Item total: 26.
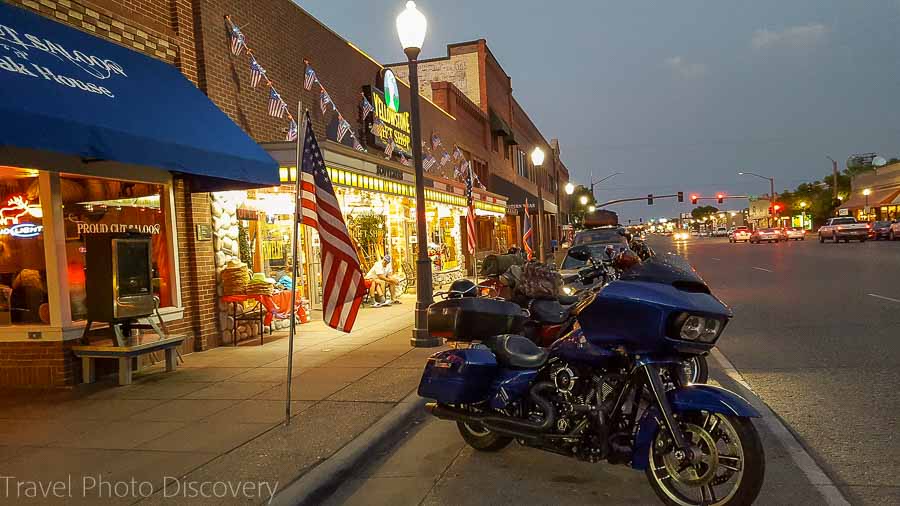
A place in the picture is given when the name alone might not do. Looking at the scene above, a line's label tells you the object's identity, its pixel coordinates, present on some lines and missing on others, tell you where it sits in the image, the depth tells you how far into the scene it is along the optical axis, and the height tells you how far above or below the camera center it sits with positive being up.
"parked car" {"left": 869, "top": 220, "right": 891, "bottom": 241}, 43.47 -0.87
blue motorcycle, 3.94 -1.06
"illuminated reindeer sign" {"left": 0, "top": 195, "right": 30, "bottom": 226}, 8.20 +0.59
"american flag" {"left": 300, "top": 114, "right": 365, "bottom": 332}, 6.64 -0.11
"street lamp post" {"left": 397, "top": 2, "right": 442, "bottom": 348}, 10.37 +1.23
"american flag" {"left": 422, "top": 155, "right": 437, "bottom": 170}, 22.05 +2.52
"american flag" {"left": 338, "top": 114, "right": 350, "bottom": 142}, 15.42 +2.65
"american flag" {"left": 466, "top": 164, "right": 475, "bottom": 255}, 17.42 +0.37
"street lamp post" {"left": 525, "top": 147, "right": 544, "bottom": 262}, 24.48 +2.75
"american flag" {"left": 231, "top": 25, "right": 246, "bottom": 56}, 11.65 +3.57
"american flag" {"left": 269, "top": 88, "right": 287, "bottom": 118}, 12.77 +2.69
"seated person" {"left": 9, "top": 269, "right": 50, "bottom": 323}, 8.20 -0.46
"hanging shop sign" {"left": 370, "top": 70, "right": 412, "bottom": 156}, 18.02 +3.41
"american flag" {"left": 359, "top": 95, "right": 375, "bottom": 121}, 17.35 +3.44
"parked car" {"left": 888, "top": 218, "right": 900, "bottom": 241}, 42.28 -0.96
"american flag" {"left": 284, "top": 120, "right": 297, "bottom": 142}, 13.60 +2.28
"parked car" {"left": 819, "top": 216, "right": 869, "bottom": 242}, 42.06 -0.72
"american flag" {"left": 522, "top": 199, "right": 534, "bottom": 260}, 20.28 -0.03
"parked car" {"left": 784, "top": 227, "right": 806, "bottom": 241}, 59.25 -1.19
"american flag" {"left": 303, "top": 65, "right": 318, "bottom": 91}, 14.54 +3.56
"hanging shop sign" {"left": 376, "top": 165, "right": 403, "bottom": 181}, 14.38 +1.50
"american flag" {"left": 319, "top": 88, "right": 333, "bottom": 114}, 15.16 +3.24
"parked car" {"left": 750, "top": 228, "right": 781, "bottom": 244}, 54.69 -1.03
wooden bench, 7.98 -1.17
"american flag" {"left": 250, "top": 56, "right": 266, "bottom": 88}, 12.23 +3.16
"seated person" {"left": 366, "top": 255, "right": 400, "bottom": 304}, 16.39 -0.83
